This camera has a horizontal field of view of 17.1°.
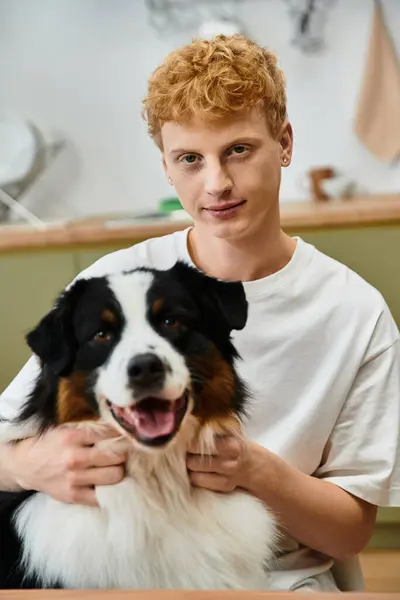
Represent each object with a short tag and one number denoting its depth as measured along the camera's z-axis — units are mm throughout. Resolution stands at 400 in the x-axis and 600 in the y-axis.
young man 1560
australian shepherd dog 1483
